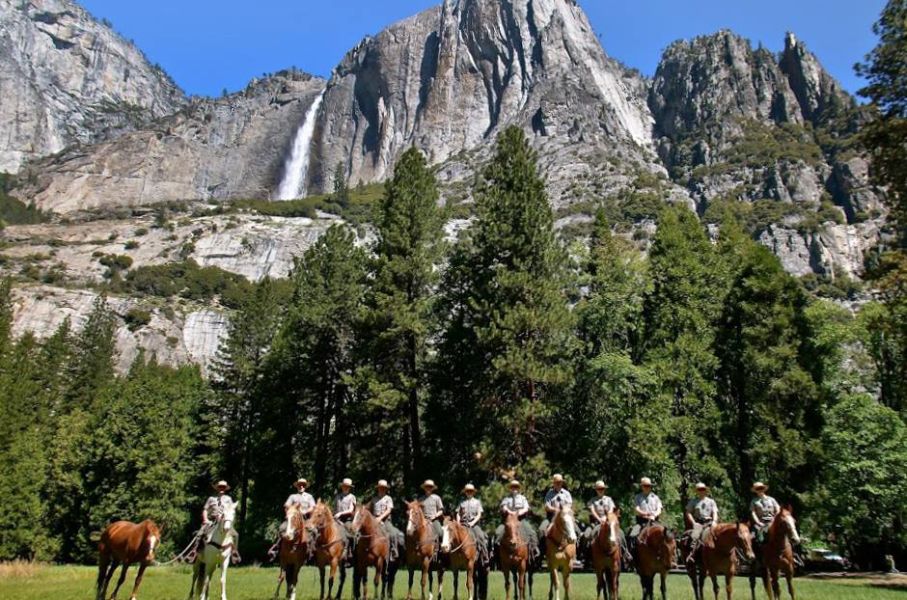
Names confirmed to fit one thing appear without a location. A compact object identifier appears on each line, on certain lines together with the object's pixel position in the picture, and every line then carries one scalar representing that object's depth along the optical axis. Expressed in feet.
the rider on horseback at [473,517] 55.31
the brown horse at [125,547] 47.75
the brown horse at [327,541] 49.98
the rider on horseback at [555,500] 51.96
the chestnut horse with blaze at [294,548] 47.85
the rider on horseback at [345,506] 54.29
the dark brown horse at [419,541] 52.26
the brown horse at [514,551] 51.57
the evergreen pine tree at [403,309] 97.35
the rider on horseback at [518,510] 54.19
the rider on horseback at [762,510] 49.37
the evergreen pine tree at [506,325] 87.51
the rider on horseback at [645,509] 51.75
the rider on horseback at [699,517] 51.80
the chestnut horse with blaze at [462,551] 52.44
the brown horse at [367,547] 51.75
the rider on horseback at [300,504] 48.13
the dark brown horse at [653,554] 47.85
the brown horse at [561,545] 47.62
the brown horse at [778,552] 46.32
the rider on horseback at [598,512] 51.44
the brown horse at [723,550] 48.26
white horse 48.26
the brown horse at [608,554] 47.29
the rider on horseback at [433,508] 55.52
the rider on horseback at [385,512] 55.36
